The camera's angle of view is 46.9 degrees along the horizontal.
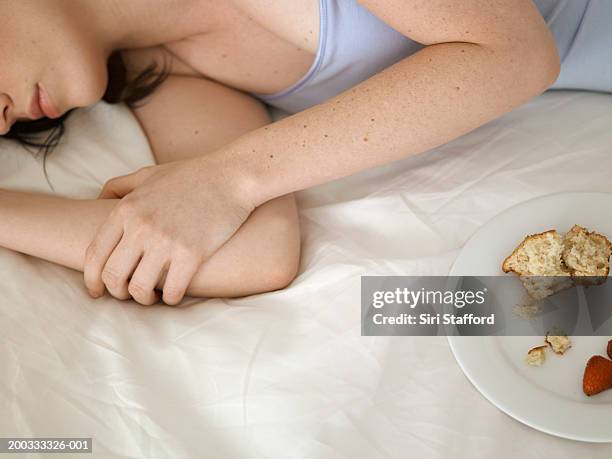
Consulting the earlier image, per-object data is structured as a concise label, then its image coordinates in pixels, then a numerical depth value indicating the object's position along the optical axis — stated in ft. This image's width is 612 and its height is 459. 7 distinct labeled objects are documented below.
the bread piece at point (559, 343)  2.63
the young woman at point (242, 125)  2.91
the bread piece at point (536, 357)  2.60
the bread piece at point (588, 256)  2.75
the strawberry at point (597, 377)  2.47
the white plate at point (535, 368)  2.43
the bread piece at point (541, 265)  2.76
